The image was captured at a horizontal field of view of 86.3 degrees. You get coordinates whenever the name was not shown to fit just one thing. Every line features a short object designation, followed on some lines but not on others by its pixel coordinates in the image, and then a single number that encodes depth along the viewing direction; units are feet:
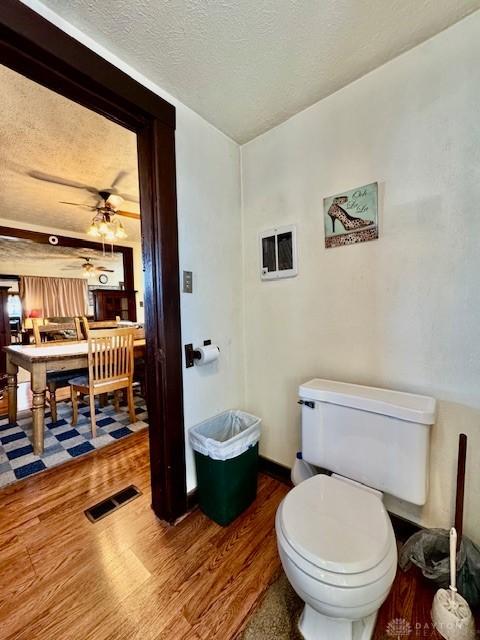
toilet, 2.41
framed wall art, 4.12
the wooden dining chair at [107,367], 7.47
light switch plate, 4.62
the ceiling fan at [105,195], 8.05
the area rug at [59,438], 6.10
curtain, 19.33
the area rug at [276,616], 2.89
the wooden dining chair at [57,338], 8.31
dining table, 6.54
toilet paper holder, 4.69
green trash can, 4.28
